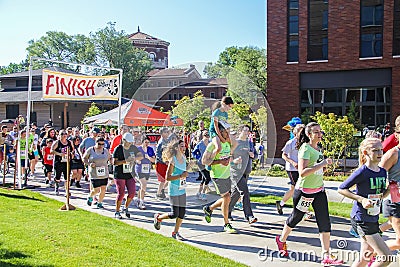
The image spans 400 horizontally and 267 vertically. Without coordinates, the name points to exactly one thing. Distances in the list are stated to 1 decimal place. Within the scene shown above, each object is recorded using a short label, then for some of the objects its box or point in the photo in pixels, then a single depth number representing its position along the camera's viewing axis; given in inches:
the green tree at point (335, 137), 616.1
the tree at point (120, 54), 2183.9
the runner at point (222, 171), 238.4
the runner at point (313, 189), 212.4
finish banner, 441.7
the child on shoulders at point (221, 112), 213.9
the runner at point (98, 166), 356.2
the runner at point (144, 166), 335.9
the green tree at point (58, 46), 2785.4
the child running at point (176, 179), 239.1
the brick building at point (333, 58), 776.9
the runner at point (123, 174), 319.3
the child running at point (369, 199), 173.9
